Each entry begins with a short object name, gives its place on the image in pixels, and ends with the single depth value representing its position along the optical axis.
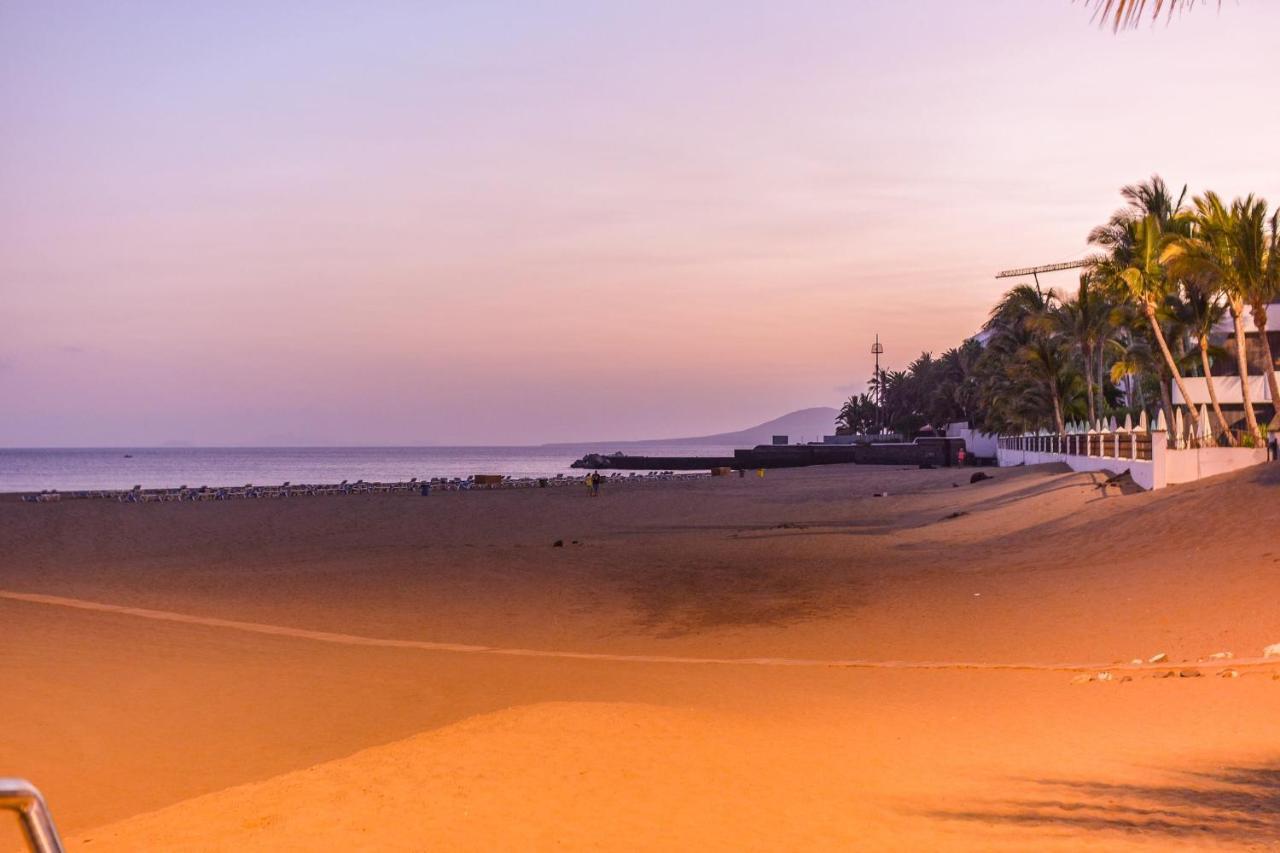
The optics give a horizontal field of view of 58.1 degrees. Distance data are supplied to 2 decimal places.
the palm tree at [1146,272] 35.12
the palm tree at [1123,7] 5.36
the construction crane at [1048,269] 186.12
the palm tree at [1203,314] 36.71
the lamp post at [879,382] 119.50
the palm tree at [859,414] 139.50
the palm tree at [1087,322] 51.53
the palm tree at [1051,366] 59.84
